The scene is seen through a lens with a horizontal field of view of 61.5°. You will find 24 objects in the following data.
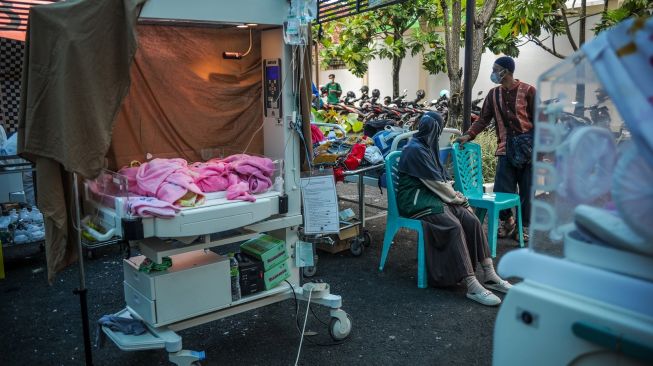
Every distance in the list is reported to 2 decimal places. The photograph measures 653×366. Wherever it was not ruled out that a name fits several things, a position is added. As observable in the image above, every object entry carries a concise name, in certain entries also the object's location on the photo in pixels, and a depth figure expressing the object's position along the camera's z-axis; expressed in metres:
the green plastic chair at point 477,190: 5.23
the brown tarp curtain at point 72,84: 2.73
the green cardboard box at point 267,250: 3.56
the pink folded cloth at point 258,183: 3.45
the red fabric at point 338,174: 4.89
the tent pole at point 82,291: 3.00
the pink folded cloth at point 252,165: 3.47
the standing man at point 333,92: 15.68
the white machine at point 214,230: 3.01
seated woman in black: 4.43
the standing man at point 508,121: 5.49
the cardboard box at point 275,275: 3.57
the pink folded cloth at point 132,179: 3.19
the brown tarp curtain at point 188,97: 3.61
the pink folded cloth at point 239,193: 3.24
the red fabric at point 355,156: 5.05
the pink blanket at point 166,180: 3.06
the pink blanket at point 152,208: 2.87
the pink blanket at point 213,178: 3.38
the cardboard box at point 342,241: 5.33
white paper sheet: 3.95
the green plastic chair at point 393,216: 4.62
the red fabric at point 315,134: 4.79
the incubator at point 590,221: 1.54
